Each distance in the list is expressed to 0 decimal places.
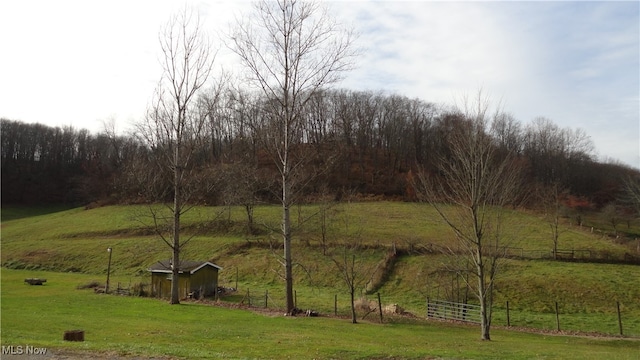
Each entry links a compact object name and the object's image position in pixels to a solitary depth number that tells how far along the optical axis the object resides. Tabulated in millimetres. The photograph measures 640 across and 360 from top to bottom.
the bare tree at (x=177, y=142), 25922
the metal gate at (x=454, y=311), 24672
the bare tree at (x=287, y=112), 22609
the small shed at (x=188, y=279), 30547
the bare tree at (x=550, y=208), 44172
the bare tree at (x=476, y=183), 16750
